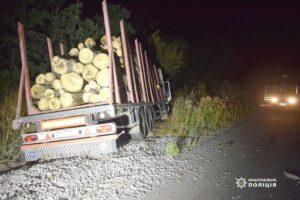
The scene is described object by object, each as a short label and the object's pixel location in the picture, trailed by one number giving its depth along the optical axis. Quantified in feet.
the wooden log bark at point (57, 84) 19.52
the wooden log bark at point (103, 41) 24.10
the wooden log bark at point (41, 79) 20.36
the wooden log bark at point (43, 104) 19.74
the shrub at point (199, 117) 26.32
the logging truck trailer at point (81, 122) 17.53
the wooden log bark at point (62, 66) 19.33
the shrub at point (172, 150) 19.01
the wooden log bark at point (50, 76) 19.86
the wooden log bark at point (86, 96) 19.36
